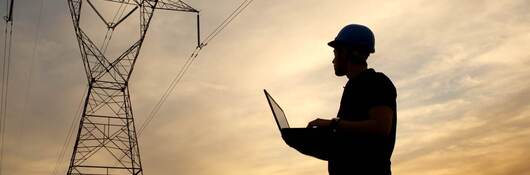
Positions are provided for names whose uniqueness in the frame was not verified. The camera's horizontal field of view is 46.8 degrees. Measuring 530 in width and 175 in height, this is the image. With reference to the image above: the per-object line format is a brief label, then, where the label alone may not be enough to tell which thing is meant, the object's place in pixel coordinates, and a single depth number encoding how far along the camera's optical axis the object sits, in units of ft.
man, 11.44
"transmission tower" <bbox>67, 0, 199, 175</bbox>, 98.46
